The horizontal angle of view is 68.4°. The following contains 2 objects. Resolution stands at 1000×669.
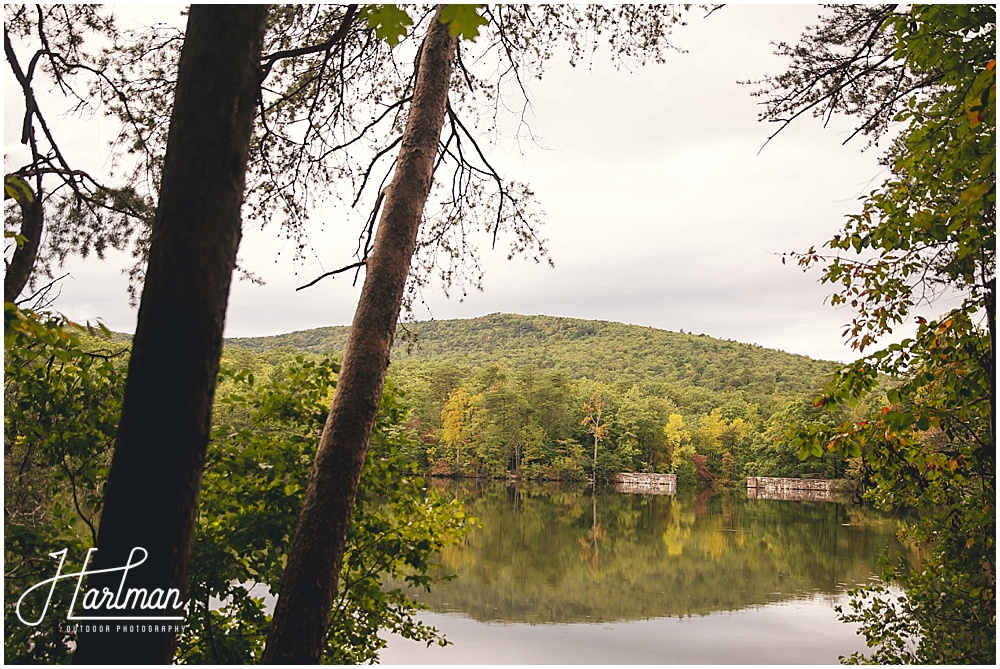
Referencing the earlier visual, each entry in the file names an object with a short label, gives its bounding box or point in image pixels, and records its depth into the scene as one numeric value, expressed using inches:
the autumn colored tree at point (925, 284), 117.3
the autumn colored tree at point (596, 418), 1915.6
